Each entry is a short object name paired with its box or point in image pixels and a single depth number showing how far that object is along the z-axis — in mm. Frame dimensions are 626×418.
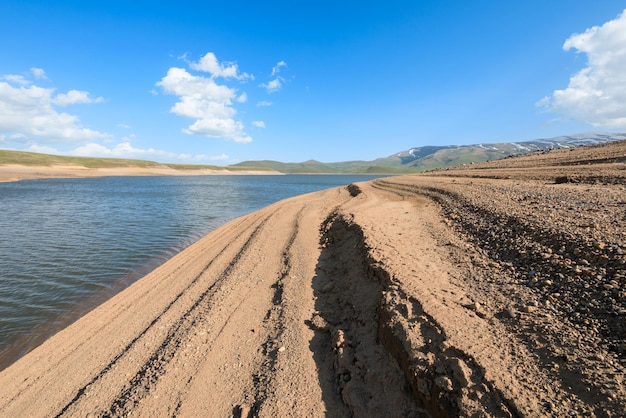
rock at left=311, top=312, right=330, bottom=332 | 5910
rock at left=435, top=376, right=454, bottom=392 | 3449
